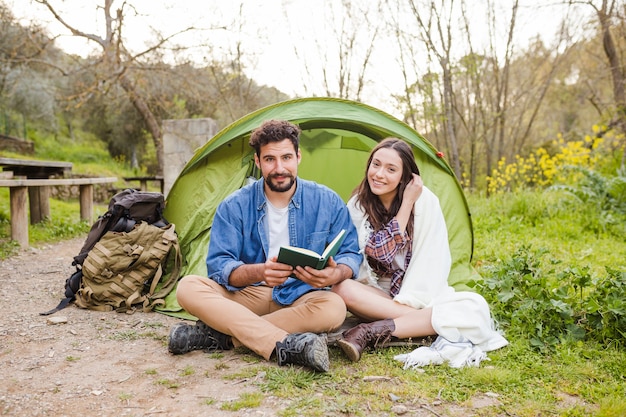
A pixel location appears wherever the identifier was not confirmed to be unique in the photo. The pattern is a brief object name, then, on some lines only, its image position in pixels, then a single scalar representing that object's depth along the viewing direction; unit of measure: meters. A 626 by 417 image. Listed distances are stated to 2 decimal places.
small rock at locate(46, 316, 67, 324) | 3.19
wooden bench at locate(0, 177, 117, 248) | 5.20
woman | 2.67
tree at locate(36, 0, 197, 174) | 9.48
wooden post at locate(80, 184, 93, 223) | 6.99
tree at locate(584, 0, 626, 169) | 6.56
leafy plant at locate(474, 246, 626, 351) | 2.70
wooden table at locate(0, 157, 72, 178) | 6.49
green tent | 3.85
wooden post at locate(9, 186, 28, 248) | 5.29
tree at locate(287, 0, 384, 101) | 9.28
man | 2.49
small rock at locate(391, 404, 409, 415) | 2.03
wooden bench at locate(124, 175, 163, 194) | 8.90
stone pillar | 8.39
